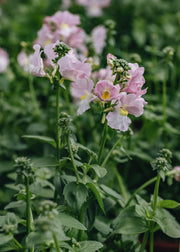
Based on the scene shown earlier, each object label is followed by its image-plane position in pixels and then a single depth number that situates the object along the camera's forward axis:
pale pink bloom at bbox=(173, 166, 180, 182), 0.48
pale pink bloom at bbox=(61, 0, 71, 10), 0.96
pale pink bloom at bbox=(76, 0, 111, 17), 0.98
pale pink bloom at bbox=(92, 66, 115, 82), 0.44
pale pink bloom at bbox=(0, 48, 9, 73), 0.74
